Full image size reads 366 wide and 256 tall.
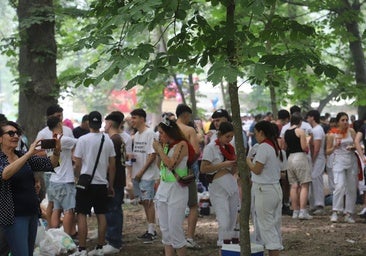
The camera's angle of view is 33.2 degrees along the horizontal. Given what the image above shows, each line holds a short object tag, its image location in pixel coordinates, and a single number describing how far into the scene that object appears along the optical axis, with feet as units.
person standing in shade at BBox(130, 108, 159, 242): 33.35
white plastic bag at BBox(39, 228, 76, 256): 28.43
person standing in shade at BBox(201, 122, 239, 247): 27.55
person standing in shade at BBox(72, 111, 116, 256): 28.73
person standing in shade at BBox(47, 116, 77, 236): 30.48
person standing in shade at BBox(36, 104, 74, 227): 29.55
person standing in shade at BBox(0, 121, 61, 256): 19.12
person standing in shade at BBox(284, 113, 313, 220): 39.11
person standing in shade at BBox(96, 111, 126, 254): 30.73
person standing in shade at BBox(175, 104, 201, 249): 29.40
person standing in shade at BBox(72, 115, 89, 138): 38.19
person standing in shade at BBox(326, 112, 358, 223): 38.55
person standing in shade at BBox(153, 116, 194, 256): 24.52
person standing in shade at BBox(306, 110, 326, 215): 41.88
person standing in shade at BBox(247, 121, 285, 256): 24.64
